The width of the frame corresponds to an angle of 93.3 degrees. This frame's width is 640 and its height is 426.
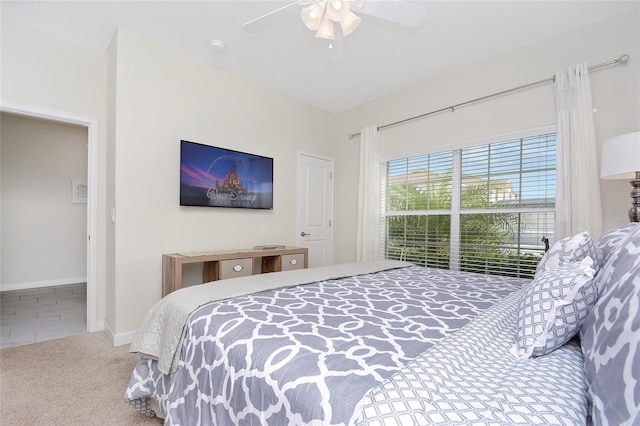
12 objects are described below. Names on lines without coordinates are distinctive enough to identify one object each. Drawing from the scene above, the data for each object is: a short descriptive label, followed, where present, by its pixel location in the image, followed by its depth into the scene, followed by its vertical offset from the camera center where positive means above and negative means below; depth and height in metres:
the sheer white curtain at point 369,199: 3.82 +0.18
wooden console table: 2.65 -0.50
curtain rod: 2.32 +1.17
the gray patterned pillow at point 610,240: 1.22 -0.11
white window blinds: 2.77 +0.08
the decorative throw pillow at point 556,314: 0.89 -0.31
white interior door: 4.11 +0.07
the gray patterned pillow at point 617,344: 0.55 -0.28
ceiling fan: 1.83 +1.25
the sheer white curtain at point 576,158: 2.34 +0.44
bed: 0.63 -0.41
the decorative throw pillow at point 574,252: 1.29 -0.17
